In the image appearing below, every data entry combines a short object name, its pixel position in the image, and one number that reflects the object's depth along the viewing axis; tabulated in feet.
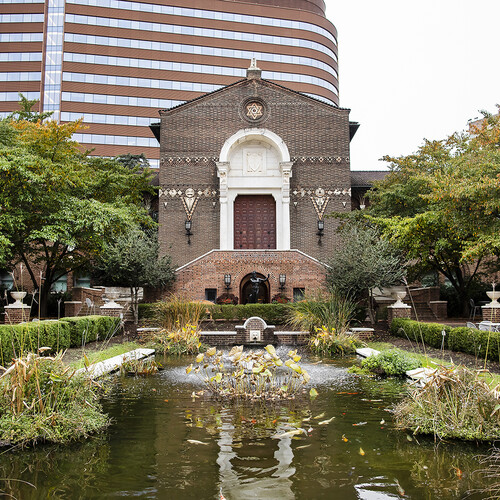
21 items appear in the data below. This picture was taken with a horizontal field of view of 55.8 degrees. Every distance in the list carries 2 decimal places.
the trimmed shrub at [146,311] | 68.64
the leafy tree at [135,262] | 66.39
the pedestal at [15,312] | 54.08
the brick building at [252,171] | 86.99
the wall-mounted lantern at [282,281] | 75.46
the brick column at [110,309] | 63.82
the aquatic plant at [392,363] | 32.42
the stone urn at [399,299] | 60.61
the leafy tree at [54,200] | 53.06
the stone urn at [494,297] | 54.16
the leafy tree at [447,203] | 50.47
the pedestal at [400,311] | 61.52
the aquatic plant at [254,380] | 25.93
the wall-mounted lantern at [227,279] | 74.84
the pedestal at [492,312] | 54.07
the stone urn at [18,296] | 52.90
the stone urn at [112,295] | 77.66
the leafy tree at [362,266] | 60.80
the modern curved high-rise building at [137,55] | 183.62
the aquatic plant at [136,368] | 34.27
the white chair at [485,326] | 46.34
